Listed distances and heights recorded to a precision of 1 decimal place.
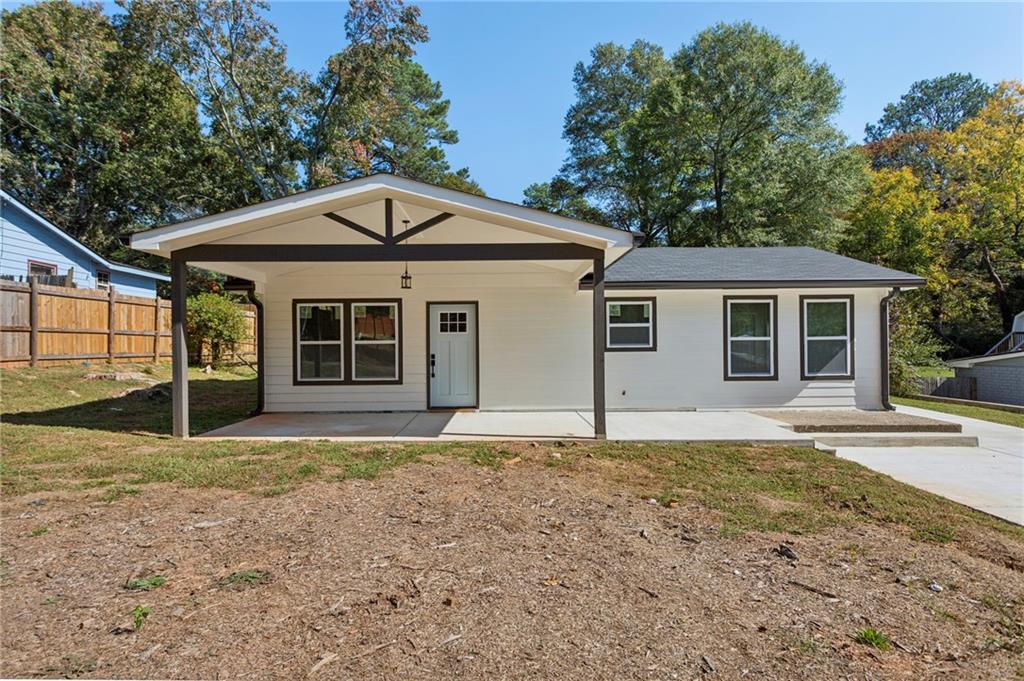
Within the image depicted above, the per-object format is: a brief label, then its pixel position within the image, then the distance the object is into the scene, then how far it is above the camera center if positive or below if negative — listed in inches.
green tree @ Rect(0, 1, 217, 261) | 876.0 +401.7
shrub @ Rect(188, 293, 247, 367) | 661.3 +29.7
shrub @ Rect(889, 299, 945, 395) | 527.8 -7.1
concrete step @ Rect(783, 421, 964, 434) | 297.7 -47.7
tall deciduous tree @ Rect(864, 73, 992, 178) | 1245.5 +612.7
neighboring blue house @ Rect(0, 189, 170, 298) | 594.2 +118.6
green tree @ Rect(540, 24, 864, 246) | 832.3 +329.1
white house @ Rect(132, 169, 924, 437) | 385.7 +4.5
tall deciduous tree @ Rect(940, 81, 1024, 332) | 870.4 +259.1
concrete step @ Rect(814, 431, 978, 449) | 286.2 -52.4
